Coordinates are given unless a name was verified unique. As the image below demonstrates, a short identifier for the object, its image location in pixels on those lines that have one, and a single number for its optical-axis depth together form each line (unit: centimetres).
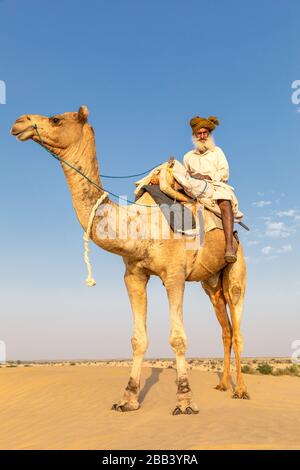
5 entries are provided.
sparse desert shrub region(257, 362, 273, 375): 2124
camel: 731
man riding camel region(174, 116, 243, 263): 866
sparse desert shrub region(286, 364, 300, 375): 2202
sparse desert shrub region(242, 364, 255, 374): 2056
